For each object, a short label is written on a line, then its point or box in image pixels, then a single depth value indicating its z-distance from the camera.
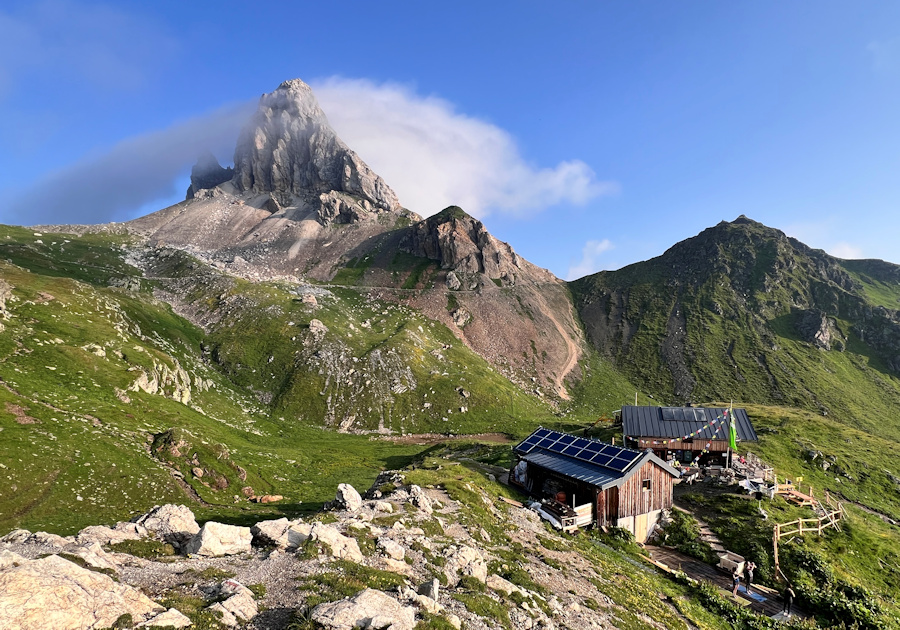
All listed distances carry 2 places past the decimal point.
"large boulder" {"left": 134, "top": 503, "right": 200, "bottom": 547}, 18.81
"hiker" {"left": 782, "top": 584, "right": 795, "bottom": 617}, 26.75
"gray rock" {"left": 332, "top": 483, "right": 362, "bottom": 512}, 26.05
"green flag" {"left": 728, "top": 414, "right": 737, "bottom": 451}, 47.66
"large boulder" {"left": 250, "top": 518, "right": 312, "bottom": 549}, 18.30
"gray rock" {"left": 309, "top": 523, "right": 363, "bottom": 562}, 18.11
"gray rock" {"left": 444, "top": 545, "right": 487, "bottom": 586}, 19.52
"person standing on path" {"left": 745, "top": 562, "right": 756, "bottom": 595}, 31.08
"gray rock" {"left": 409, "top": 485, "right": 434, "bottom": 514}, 28.66
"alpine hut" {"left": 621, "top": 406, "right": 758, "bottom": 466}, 53.03
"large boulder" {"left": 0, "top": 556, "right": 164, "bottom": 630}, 8.99
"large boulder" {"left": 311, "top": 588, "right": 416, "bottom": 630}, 11.71
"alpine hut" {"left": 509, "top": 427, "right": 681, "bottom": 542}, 36.56
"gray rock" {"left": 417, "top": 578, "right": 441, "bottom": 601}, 15.72
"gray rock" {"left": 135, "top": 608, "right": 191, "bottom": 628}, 10.00
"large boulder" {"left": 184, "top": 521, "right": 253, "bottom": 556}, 17.02
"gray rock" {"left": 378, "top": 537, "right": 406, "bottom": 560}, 19.63
